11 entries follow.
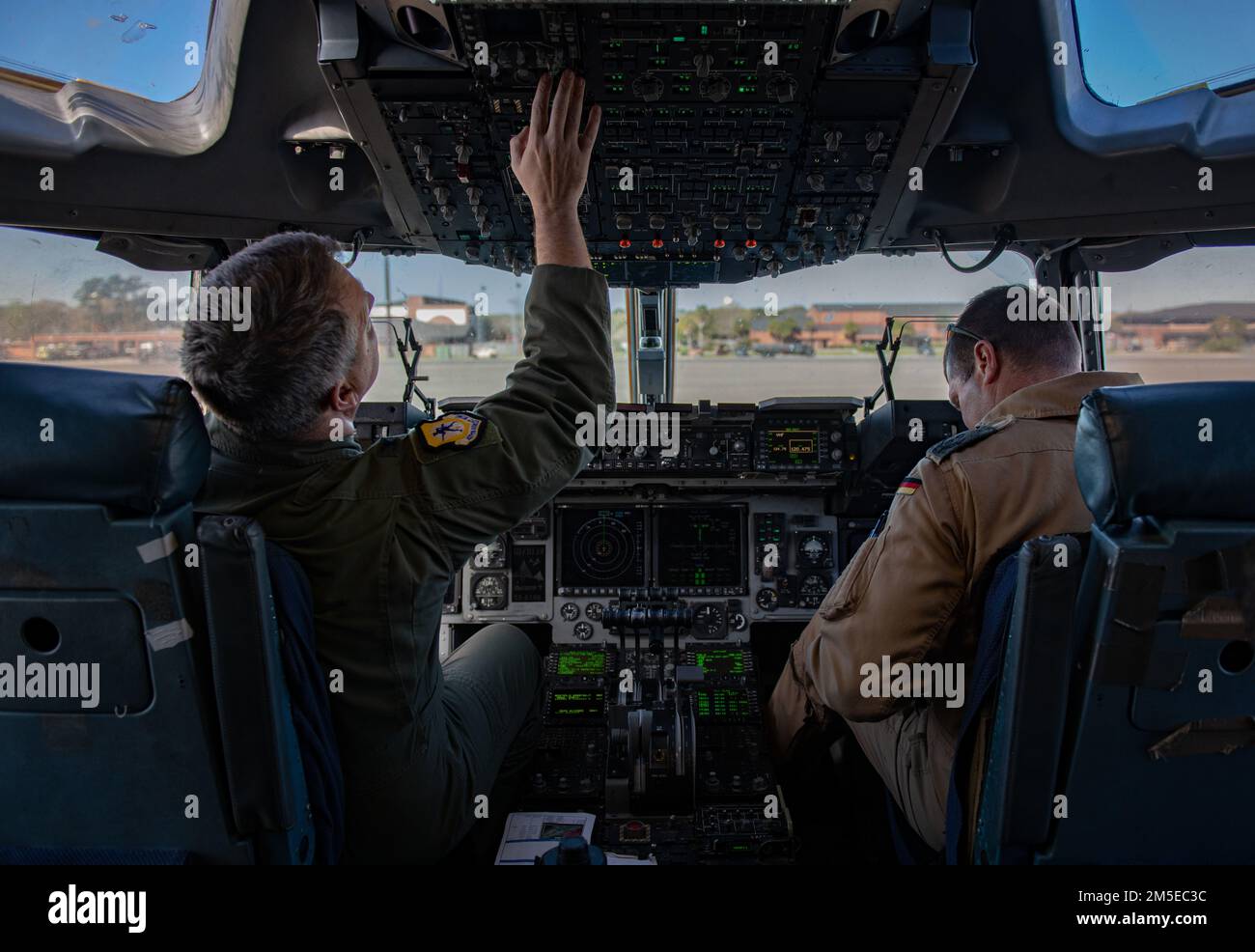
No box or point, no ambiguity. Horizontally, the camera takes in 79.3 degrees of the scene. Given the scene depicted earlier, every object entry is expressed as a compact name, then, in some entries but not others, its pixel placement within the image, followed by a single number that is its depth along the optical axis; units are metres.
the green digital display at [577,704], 2.77
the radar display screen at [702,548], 3.17
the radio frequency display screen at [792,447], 2.99
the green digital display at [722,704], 2.68
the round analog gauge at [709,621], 3.13
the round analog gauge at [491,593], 3.16
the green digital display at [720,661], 2.95
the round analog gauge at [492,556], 3.15
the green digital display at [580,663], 2.96
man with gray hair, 1.21
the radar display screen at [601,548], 3.16
